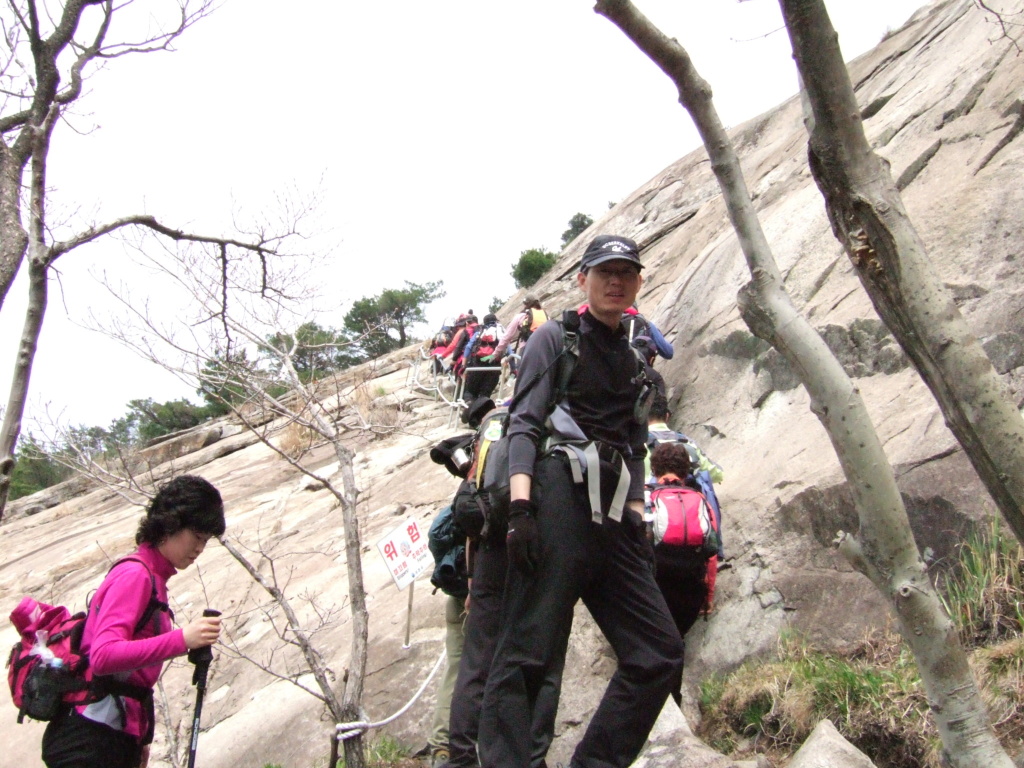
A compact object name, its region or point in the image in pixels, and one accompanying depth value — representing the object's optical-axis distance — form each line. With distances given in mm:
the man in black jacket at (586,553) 3166
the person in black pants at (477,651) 3506
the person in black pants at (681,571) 5031
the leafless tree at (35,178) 4164
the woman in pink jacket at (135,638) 3123
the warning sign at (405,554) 5875
